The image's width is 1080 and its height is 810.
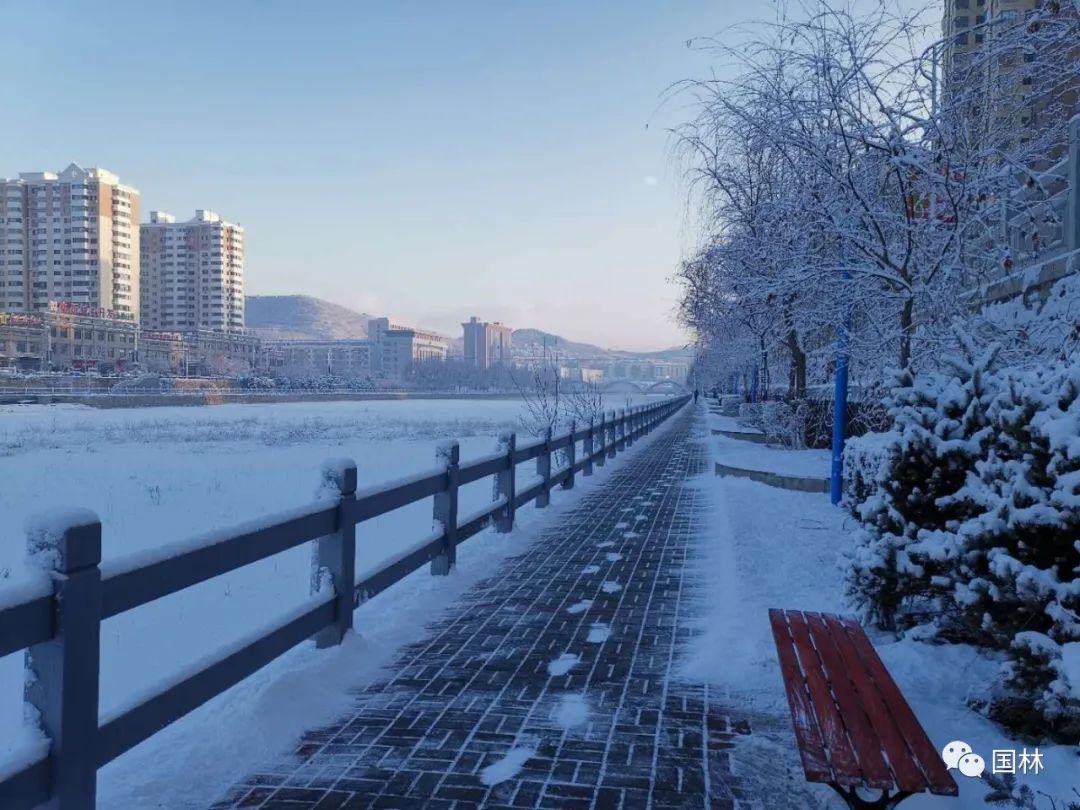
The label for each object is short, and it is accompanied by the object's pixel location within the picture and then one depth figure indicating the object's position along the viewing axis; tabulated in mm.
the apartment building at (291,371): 179225
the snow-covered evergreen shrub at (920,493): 4918
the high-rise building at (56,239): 175875
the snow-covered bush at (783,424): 19234
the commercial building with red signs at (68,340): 130250
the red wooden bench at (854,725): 2959
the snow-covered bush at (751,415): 25531
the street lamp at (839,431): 11758
